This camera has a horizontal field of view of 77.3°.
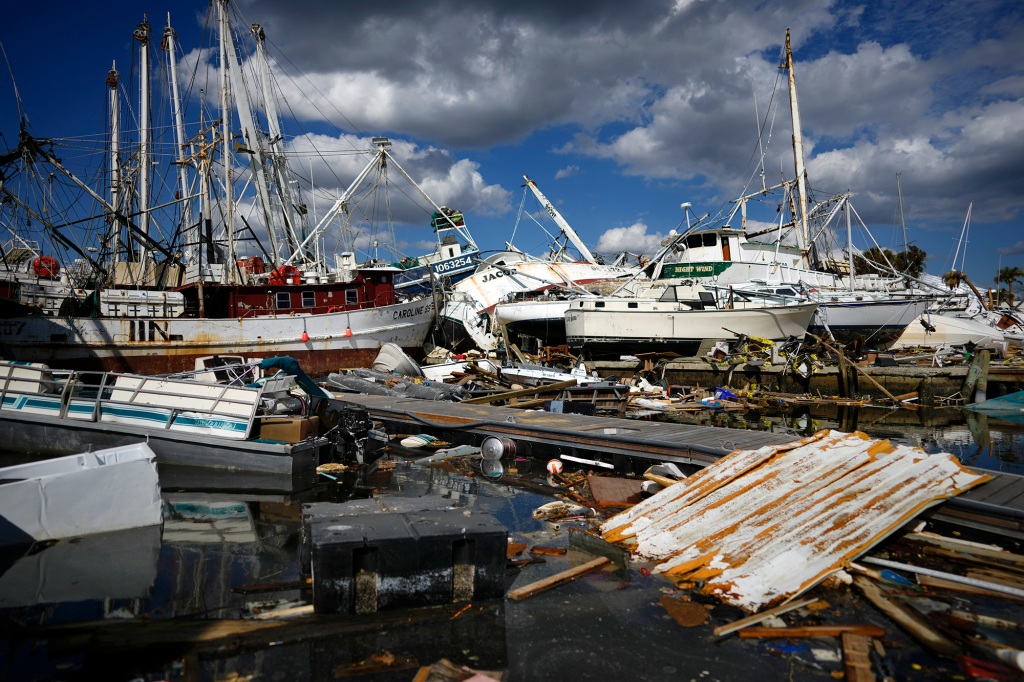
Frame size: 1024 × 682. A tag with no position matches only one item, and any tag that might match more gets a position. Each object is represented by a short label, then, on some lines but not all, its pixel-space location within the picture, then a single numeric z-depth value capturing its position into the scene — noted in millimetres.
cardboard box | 10750
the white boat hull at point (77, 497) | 6477
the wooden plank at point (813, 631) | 4625
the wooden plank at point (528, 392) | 16797
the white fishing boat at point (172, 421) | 10312
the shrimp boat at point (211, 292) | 24406
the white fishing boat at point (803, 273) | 28281
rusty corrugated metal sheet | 5426
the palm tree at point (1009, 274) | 61638
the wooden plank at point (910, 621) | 4395
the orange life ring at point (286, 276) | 27156
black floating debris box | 4816
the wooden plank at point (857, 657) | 4074
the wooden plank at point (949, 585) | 5220
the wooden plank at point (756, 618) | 4699
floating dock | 6445
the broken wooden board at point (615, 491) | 8445
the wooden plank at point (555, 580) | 5410
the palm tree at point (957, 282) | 33772
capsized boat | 31766
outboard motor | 11273
